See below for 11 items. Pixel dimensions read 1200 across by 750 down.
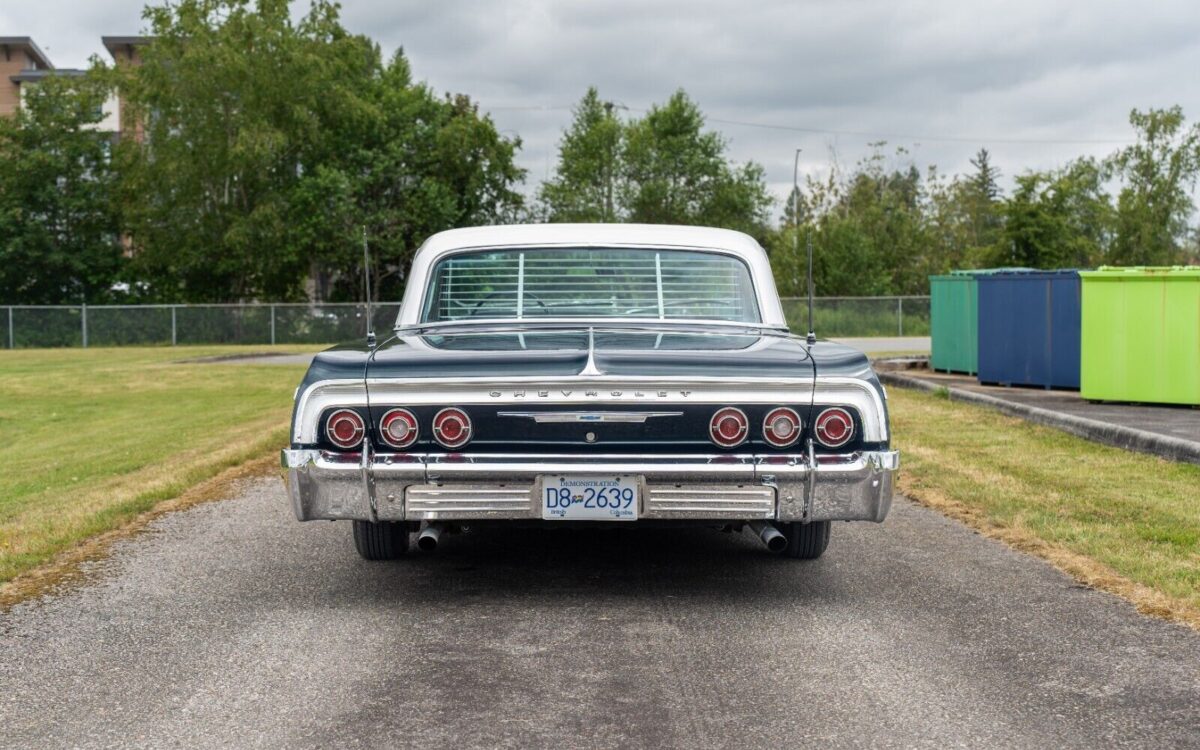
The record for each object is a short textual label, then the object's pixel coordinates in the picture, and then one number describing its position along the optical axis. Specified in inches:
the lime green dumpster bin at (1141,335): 535.2
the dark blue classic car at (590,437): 210.7
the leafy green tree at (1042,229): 1713.8
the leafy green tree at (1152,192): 2164.1
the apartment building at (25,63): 2659.9
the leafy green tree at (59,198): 1857.8
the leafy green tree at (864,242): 2044.8
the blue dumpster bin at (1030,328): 635.5
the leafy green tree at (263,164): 1818.4
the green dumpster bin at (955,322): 749.3
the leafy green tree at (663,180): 2375.7
